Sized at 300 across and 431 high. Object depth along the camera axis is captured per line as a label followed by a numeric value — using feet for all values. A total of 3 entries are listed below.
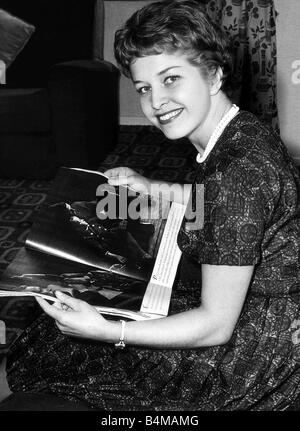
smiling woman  2.90
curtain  9.05
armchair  8.87
